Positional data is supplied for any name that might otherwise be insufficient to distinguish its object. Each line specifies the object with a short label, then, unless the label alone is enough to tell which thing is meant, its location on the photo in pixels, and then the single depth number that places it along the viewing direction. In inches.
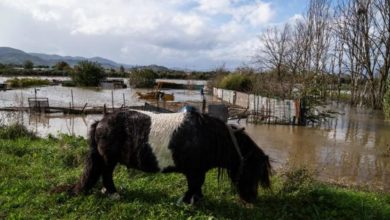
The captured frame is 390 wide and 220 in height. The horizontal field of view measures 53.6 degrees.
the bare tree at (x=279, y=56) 1291.8
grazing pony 200.5
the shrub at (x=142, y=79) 1925.6
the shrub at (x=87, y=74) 1889.8
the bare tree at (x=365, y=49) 1164.5
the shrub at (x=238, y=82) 1407.5
